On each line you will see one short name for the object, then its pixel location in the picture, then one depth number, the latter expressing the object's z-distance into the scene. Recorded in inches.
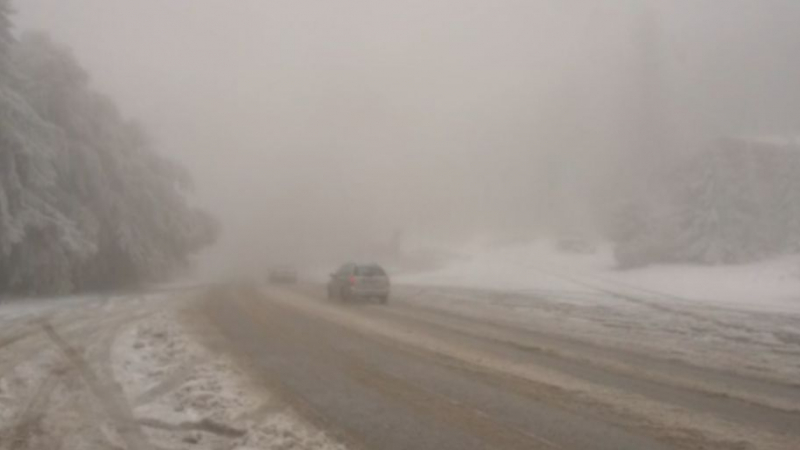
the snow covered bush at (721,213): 1868.8
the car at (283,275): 2165.2
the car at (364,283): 1214.3
